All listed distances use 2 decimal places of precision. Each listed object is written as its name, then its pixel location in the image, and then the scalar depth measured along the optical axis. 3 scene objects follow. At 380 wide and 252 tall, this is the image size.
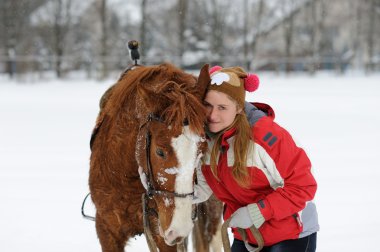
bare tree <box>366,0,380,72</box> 28.21
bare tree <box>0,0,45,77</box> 25.81
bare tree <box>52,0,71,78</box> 25.48
